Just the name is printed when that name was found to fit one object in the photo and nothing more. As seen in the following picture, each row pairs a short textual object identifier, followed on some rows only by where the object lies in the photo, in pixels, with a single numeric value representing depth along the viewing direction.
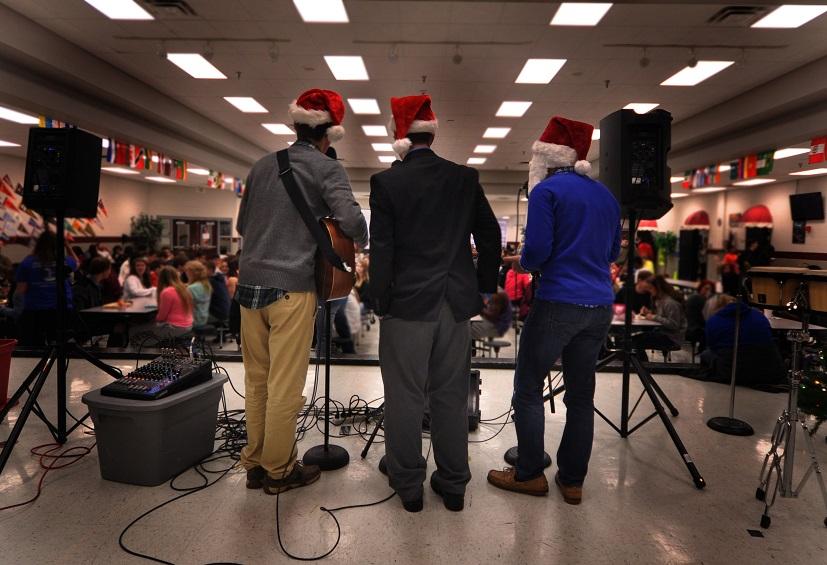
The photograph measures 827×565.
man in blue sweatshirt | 2.15
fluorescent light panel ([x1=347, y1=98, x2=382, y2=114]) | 8.27
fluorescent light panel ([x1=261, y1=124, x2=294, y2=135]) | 10.21
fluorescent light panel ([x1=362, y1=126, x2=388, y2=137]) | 10.18
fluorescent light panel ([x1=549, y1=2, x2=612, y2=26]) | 4.97
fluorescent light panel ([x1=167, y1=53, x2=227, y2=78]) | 6.55
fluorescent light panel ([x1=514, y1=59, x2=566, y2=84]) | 6.42
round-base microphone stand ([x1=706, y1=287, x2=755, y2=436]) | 3.14
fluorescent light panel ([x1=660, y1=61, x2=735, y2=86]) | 6.45
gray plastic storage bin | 2.24
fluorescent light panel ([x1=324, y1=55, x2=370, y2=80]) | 6.54
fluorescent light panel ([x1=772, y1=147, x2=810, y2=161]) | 9.12
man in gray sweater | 2.21
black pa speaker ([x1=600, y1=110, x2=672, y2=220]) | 2.74
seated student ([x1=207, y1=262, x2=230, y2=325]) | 5.98
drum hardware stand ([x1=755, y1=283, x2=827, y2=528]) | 2.18
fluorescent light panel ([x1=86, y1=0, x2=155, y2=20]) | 5.16
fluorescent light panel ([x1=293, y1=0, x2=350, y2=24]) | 5.08
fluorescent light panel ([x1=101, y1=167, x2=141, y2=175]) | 13.51
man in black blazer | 2.08
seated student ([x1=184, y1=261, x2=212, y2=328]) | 5.60
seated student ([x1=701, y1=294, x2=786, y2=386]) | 4.09
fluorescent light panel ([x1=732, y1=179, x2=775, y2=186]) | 13.08
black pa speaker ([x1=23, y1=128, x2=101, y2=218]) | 2.68
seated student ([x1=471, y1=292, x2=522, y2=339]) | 5.50
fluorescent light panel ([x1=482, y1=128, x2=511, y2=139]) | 10.06
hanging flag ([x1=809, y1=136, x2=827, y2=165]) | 7.29
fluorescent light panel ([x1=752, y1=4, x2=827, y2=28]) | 4.98
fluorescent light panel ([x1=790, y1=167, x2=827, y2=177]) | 11.17
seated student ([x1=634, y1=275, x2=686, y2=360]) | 5.29
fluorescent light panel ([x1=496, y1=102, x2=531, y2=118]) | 8.27
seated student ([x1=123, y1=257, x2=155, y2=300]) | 5.97
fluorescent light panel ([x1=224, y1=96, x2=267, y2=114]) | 8.30
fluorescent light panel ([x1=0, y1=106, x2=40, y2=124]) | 7.71
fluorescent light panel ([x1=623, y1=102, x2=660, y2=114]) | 8.19
